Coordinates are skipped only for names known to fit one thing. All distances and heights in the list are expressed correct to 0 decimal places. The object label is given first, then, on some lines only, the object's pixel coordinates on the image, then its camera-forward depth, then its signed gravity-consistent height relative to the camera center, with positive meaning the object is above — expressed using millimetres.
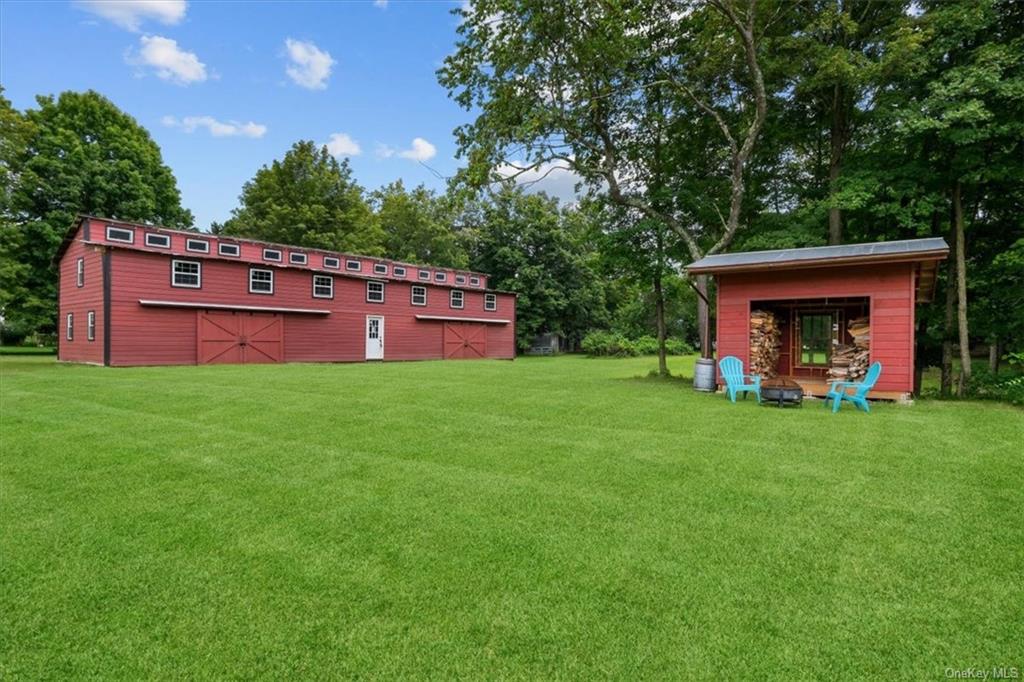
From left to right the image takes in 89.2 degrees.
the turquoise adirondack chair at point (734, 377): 9258 -732
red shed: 9289 +940
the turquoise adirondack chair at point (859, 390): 8117 -828
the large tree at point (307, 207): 35531 +8890
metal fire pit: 8500 -908
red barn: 17359 +1172
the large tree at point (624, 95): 12359 +6460
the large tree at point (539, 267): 34406 +4684
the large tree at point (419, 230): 40875 +8370
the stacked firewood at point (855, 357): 10617 -391
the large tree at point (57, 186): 24078 +7192
